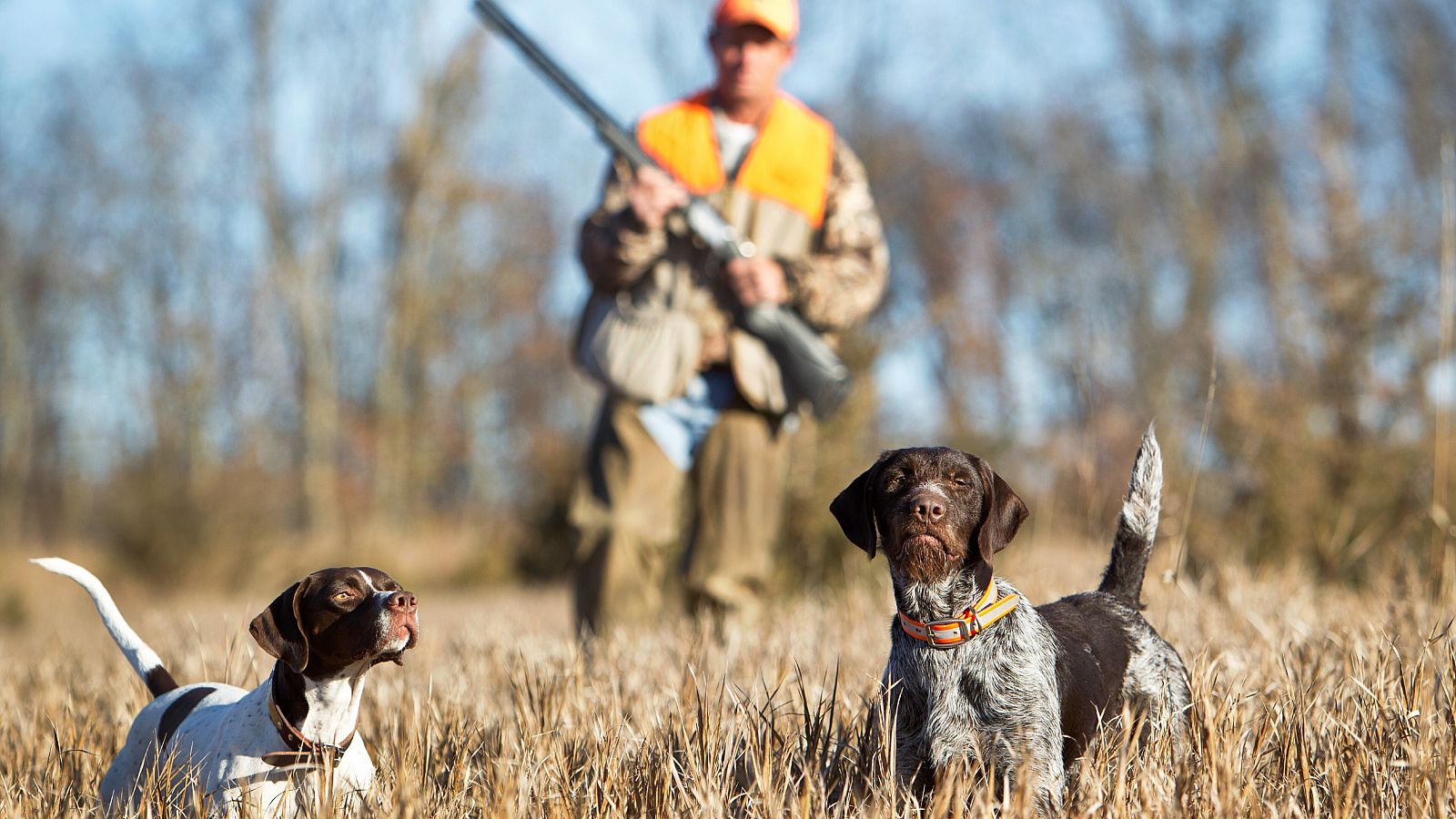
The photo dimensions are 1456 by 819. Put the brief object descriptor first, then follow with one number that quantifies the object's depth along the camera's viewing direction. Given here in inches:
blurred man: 428.1
